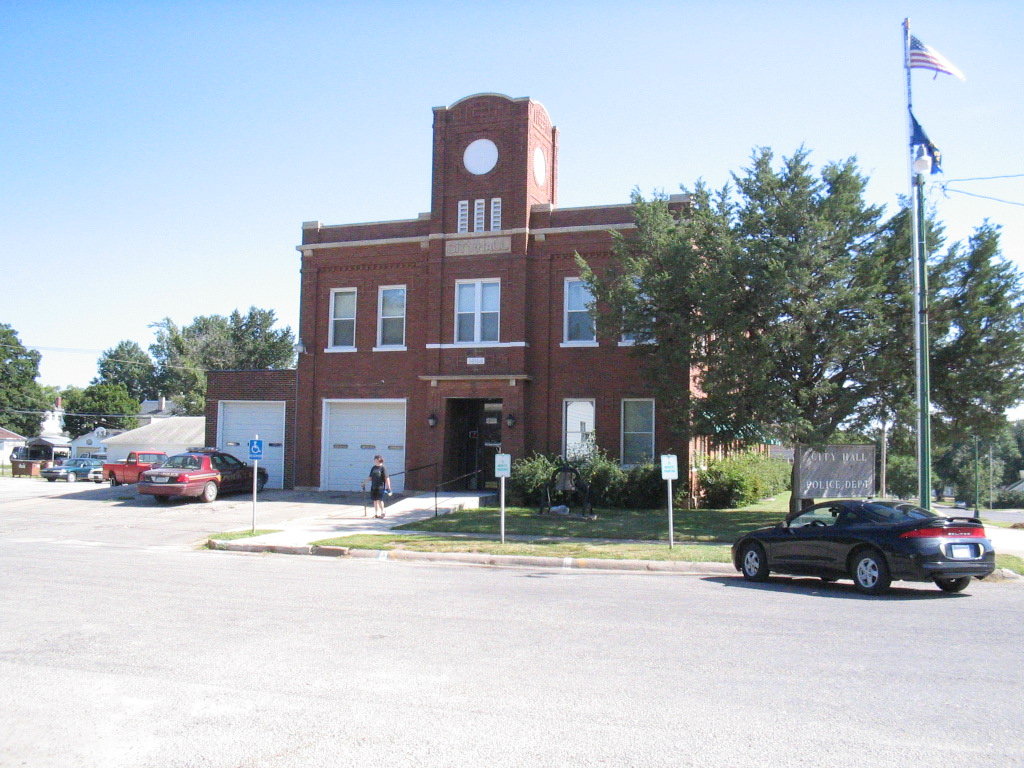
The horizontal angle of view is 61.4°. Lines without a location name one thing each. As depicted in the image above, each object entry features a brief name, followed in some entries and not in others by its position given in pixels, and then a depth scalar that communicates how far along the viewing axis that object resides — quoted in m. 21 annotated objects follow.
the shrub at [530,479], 23.80
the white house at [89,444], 68.19
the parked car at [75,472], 49.28
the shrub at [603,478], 23.94
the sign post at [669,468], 16.02
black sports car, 11.51
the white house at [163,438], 55.50
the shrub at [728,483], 24.58
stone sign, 17.83
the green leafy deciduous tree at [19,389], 92.75
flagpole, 15.61
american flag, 16.25
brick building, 25.56
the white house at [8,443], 83.94
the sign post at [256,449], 19.81
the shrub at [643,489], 23.88
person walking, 21.65
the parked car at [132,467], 37.53
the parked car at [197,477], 24.31
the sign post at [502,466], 17.28
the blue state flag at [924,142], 16.23
